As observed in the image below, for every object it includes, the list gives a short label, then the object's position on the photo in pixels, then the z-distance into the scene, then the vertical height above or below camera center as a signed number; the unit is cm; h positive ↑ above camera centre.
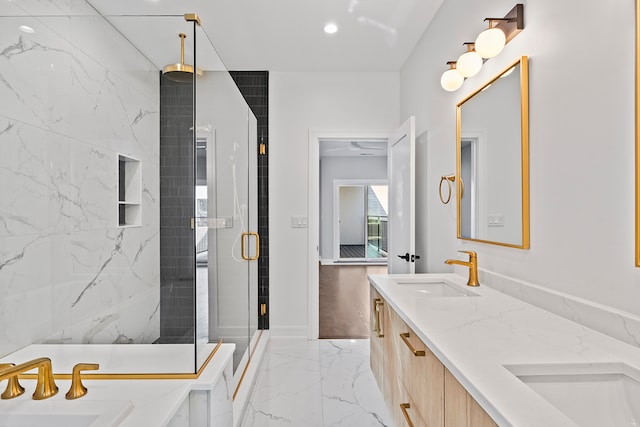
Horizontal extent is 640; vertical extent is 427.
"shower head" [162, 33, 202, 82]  157 +63
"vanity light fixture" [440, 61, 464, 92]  218 +82
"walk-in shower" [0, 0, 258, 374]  159 +14
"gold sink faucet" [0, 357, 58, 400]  126 -60
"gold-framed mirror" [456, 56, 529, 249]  162 +28
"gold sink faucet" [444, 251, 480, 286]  188 -27
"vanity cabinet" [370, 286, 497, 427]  92 -56
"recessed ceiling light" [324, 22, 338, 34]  277 +144
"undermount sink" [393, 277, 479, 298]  207 -42
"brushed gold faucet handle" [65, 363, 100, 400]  128 -60
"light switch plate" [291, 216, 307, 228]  362 -6
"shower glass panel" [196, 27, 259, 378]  174 +3
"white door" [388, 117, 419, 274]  274 +13
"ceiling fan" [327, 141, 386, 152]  688 +132
